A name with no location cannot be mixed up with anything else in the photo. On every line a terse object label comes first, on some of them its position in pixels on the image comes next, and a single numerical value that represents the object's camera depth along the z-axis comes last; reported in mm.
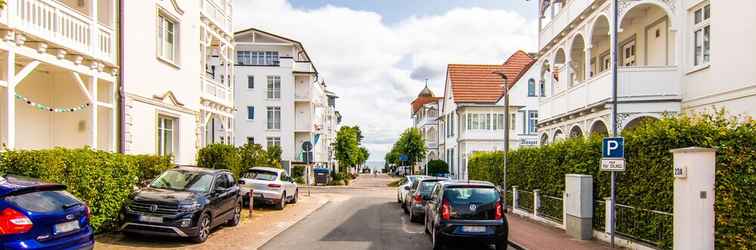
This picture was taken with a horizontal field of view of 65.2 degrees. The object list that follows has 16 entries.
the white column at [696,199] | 9219
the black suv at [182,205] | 11727
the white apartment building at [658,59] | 14570
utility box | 13898
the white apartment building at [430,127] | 71788
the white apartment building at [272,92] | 53031
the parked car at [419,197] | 19062
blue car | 6691
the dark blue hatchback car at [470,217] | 12250
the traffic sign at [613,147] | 11367
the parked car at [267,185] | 22016
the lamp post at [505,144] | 21828
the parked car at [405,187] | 24812
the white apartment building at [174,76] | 16719
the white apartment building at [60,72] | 11266
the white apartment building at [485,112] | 47281
